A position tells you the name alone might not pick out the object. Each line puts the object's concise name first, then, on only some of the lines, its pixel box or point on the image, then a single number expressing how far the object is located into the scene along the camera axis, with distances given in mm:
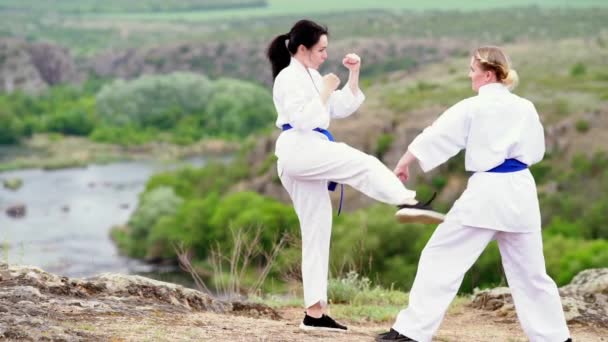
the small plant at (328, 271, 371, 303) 15422
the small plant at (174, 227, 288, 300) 14104
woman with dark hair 10428
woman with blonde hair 10029
